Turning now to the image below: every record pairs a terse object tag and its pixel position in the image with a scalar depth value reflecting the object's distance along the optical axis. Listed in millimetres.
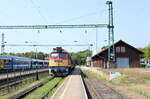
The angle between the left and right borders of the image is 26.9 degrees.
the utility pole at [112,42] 54062
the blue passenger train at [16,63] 42238
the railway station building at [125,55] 65000
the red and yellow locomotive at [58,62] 40031
